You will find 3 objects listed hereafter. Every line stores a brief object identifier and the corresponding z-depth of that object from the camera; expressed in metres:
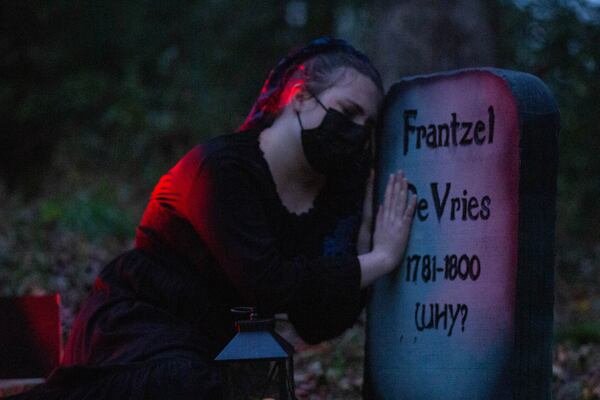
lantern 5.27
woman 6.12
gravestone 5.74
